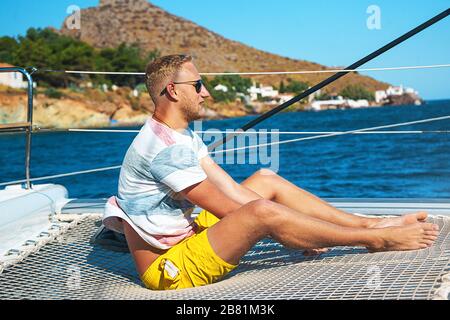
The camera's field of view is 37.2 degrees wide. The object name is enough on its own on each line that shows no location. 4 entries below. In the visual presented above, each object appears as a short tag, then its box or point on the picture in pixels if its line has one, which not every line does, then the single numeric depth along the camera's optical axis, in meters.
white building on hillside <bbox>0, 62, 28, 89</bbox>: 50.29
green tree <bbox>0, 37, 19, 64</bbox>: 52.19
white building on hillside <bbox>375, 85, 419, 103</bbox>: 57.21
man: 2.21
